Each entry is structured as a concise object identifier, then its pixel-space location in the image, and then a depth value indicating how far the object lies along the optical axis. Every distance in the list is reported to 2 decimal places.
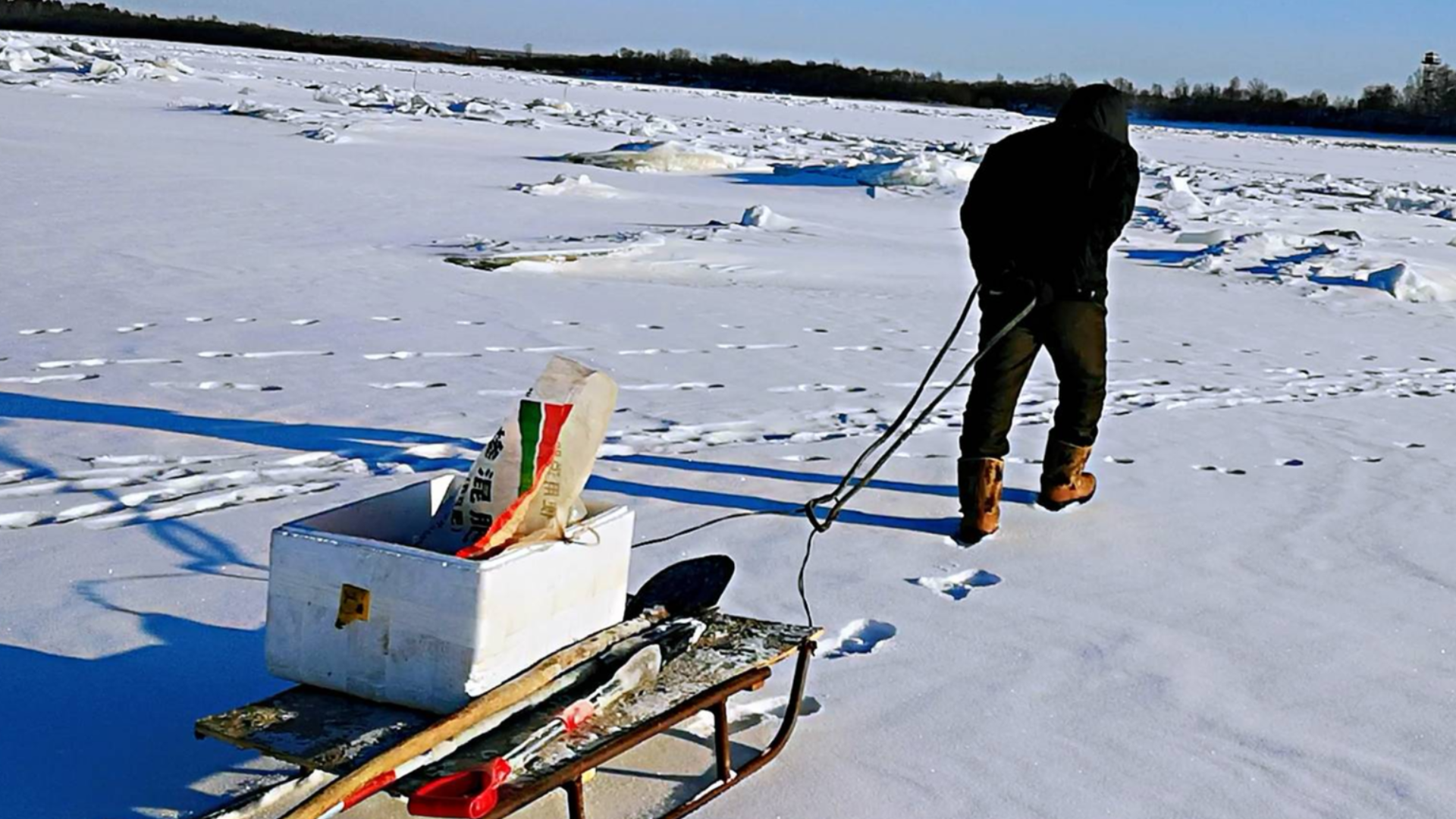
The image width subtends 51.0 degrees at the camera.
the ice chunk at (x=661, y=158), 19.80
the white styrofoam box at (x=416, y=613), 2.52
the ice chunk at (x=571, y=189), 15.94
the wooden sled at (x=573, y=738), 2.37
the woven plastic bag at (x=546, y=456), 2.71
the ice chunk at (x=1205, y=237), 15.14
